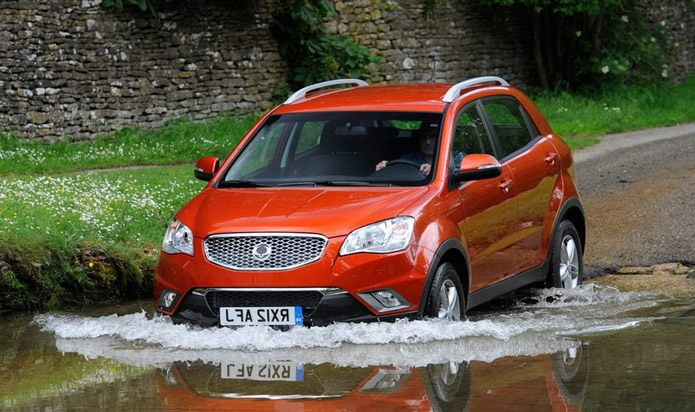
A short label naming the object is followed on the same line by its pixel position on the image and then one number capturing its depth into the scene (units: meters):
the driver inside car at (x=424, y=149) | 13.75
